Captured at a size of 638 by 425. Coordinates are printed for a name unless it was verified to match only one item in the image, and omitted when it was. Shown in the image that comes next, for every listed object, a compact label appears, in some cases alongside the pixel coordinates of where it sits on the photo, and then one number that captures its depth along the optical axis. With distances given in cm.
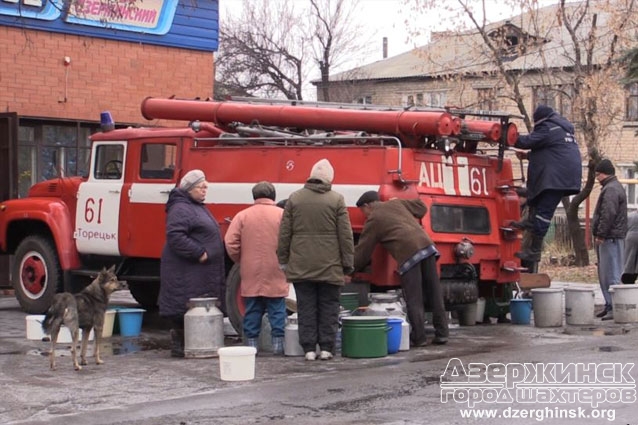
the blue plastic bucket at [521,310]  1430
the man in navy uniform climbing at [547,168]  1353
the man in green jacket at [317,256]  1119
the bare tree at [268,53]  5188
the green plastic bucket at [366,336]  1126
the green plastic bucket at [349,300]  1266
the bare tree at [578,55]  2465
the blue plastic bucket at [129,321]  1342
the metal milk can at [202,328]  1141
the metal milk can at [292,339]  1160
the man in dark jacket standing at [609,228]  1481
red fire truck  1258
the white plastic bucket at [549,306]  1385
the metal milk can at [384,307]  1195
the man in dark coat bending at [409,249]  1191
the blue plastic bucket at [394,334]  1160
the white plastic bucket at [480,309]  1431
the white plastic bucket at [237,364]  996
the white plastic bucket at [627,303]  1398
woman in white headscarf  1152
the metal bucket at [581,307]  1394
